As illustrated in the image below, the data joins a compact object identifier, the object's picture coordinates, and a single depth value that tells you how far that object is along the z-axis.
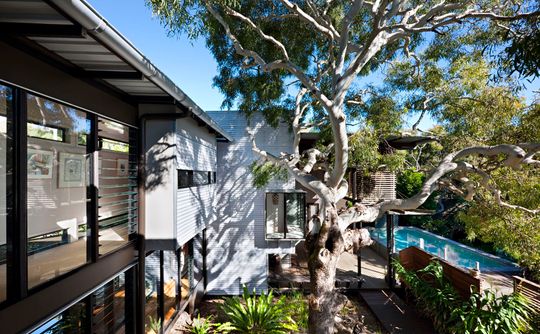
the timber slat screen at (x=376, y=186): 8.15
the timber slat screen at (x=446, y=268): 6.54
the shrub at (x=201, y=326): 6.04
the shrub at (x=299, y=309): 6.67
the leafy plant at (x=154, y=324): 5.49
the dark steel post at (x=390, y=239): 9.08
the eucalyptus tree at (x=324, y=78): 5.04
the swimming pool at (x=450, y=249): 12.37
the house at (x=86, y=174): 2.36
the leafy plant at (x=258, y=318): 5.99
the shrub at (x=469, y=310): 5.47
